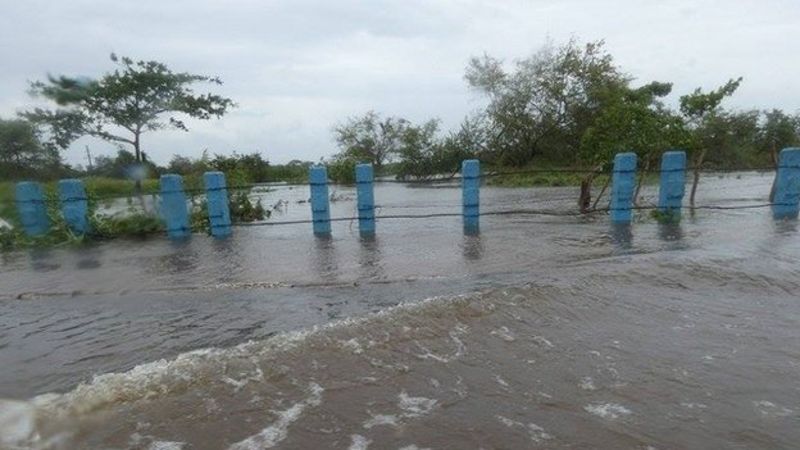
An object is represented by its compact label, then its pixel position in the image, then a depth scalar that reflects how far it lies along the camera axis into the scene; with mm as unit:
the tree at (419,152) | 29703
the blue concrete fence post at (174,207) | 9078
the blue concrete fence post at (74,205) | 9242
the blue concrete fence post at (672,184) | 8894
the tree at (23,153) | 12562
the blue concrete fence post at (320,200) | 8922
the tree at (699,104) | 10789
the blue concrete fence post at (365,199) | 8883
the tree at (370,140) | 35062
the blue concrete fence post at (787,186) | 9078
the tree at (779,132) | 28828
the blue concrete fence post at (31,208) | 9469
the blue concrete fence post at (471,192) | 9047
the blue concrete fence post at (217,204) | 8914
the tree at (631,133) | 10758
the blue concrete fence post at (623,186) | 8859
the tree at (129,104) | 16391
